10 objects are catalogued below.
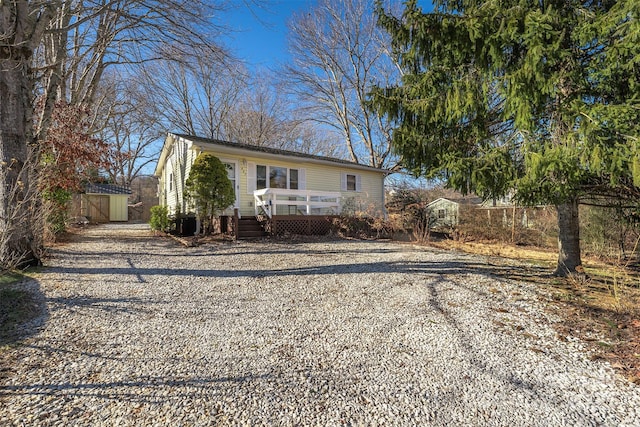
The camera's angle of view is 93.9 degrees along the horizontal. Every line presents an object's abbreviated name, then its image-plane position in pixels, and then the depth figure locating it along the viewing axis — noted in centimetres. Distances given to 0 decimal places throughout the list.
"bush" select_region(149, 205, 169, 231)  1195
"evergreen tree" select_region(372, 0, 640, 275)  326
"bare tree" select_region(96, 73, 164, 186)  1430
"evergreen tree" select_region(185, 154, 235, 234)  910
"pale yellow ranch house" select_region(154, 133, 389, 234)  1052
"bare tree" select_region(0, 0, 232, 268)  476
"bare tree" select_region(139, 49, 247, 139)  2055
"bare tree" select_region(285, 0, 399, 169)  1812
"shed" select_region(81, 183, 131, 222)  2084
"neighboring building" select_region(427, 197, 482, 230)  1290
